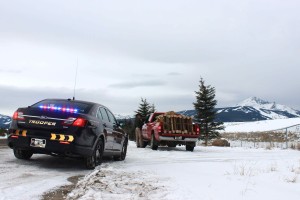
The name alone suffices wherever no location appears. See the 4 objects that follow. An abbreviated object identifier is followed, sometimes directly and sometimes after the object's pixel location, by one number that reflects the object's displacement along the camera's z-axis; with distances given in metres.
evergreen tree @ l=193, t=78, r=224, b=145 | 33.31
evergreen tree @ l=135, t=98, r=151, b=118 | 37.64
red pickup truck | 10.91
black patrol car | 5.51
